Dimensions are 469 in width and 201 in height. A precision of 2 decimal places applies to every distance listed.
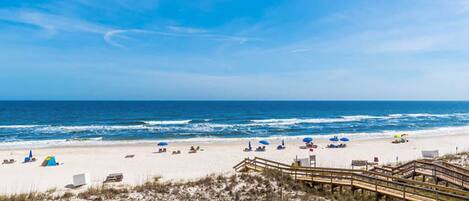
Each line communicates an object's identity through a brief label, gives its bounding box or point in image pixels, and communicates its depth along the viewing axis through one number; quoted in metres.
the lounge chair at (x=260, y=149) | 28.69
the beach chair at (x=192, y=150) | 27.83
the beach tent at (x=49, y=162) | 22.45
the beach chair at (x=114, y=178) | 17.21
